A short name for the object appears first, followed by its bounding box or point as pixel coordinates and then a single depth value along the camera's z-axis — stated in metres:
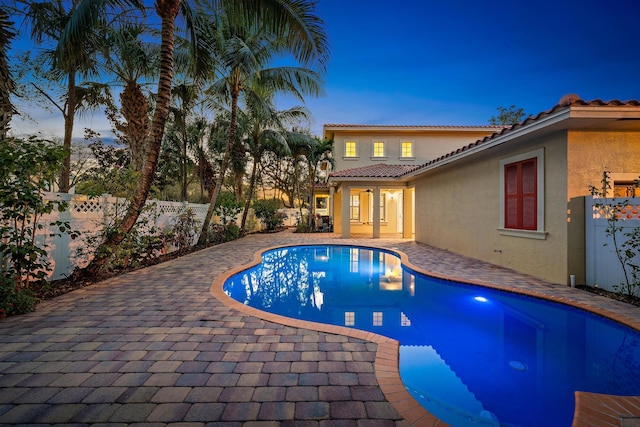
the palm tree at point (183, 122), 12.69
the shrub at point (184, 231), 10.95
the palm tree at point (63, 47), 6.73
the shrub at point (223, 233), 14.65
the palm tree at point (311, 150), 18.64
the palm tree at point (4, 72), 5.53
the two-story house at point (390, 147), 19.20
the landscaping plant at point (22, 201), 4.47
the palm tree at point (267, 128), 17.39
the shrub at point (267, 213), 21.75
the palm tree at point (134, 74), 9.91
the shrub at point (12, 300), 4.38
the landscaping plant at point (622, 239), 5.43
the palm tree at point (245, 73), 11.72
